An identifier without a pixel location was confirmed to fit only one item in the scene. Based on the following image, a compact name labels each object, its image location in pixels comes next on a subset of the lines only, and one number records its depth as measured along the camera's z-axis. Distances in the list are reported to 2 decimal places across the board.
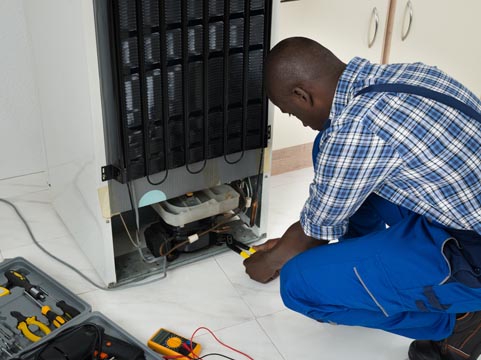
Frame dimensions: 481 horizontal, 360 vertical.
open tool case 1.65
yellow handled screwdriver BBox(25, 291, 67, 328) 1.73
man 1.28
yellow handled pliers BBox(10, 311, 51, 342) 1.69
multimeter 1.67
